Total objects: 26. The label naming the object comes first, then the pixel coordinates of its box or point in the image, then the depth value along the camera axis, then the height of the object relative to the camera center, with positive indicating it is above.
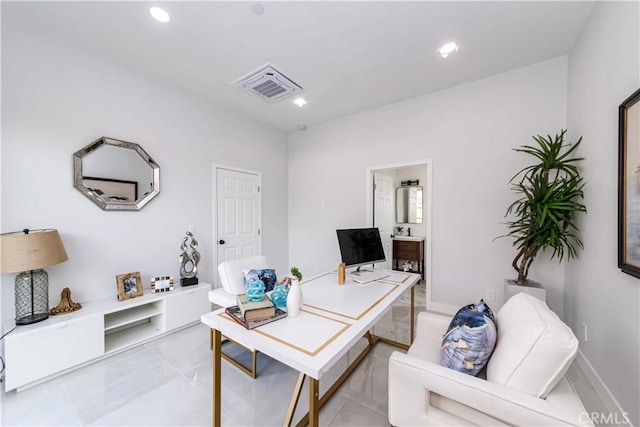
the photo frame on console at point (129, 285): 2.39 -0.76
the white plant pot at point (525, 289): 2.21 -0.73
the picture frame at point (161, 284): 2.59 -0.80
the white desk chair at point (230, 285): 2.09 -0.66
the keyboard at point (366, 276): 2.08 -0.59
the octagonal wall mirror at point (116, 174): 2.33 +0.39
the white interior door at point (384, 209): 3.93 +0.05
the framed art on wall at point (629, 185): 1.32 +0.16
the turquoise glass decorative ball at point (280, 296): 1.50 -0.53
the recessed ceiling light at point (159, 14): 1.87 +1.57
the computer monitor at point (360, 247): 2.26 -0.34
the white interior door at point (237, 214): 3.53 -0.04
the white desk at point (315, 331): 1.03 -0.60
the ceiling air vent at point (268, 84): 2.68 +1.53
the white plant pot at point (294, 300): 1.36 -0.50
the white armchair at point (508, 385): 0.87 -0.68
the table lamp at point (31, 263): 1.73 -0.39
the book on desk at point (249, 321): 1.24 -0.57
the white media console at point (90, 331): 1.73 -1.04
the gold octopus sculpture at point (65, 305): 2.05 -0.82
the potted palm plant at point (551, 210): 2.03 +0.02
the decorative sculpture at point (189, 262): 2.85 -0.62
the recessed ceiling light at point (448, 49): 2.26 +1.57
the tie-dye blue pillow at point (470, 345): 1.08 -0.61
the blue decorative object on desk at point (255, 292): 1.38 -0.46
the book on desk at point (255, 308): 1.26 -0.52
